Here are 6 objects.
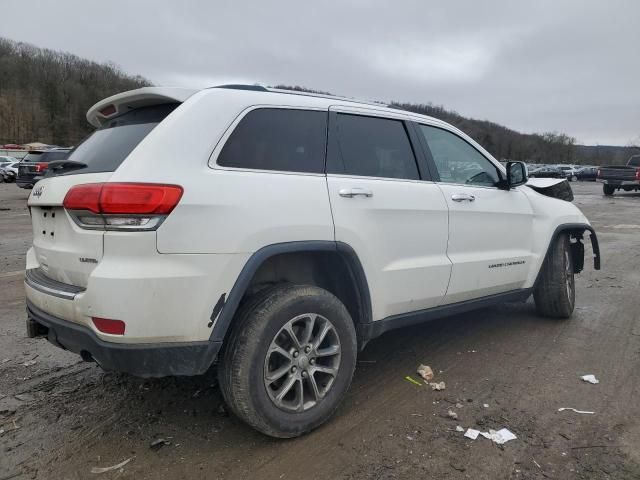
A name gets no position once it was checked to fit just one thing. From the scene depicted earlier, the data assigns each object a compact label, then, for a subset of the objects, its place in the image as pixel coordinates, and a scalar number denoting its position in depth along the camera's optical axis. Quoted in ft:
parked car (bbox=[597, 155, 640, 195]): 79.82
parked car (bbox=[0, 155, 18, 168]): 104.78
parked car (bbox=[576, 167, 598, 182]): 181.88
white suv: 7.84
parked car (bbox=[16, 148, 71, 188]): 59.21
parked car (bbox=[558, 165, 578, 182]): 180.49
